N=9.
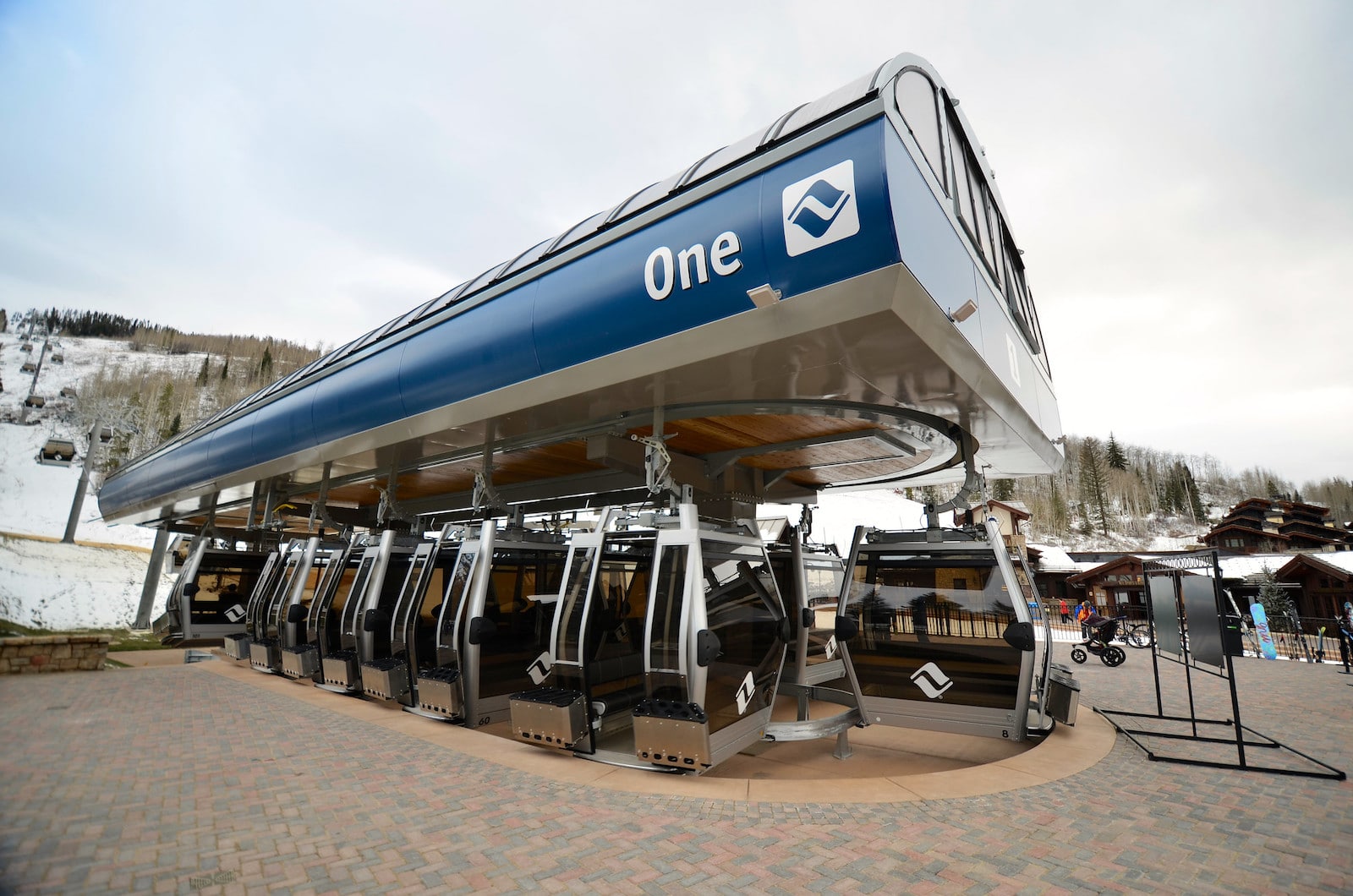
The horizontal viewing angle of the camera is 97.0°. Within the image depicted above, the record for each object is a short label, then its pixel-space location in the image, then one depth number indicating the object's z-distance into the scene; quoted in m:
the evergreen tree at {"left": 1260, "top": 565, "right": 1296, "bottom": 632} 19.12
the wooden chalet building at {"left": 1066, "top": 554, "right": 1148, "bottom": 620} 24.83
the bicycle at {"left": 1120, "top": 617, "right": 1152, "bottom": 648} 15.45
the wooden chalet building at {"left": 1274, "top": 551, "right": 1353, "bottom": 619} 19.78
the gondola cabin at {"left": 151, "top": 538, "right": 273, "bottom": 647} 12.03
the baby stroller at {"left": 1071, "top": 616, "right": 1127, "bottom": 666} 11.44
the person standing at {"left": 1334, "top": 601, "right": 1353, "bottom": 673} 10.43
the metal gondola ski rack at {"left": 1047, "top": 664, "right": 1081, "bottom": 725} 5.55
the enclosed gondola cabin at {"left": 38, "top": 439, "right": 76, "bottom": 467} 17.61
